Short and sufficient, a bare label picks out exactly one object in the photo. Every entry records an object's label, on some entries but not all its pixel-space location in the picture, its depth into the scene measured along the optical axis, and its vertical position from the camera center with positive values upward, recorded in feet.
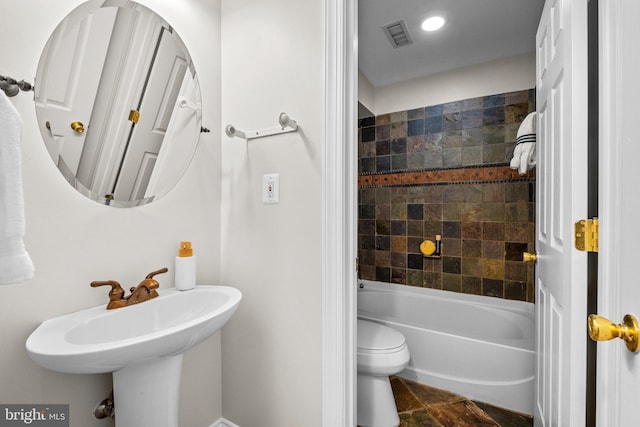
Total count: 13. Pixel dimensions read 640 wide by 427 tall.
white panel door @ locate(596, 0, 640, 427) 1.45 +0.06
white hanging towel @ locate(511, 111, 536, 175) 4.84 +1.11
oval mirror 3.06 +1.30
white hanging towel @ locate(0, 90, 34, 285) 1.79 +0.06
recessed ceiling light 6.10 +3.98
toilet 4.91 -2.85
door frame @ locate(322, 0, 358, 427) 3.52 +0.05
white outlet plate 3.99 +0.33
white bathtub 5.54 -2.80
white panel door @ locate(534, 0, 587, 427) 2.45 +0.04
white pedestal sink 2.26 -1.13
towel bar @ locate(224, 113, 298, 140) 3.55 +1.10
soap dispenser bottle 3.76 -0.70
